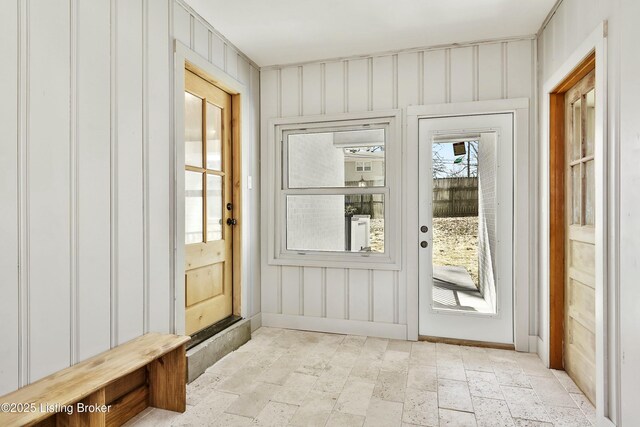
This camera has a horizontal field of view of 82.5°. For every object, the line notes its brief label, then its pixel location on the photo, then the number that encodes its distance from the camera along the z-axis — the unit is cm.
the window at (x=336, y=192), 329
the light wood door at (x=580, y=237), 215
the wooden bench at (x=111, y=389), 139
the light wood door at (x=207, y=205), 270
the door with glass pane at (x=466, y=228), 300
